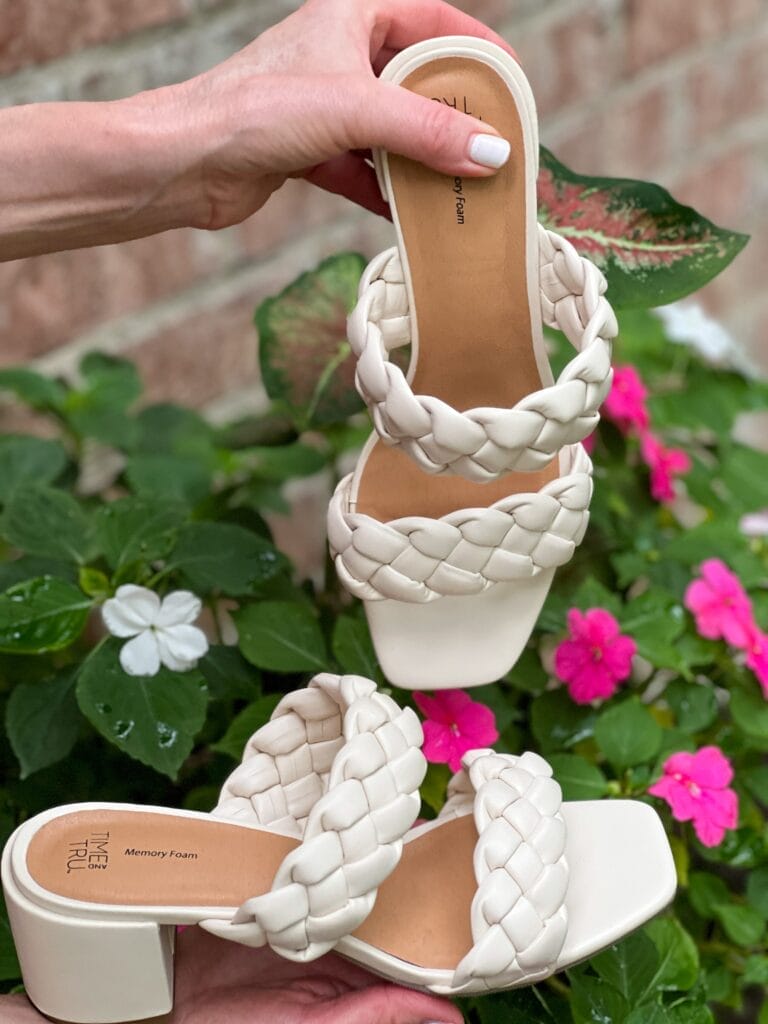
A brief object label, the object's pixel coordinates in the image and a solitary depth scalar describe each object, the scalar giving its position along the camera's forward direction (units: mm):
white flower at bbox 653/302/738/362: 1233
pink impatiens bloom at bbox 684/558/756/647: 928
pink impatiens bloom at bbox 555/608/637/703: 873
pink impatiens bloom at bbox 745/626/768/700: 901
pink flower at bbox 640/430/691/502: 1128
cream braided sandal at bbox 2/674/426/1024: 616
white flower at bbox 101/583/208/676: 818
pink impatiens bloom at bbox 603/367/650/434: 1095
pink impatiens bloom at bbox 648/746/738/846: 810
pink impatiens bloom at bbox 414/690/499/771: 792
